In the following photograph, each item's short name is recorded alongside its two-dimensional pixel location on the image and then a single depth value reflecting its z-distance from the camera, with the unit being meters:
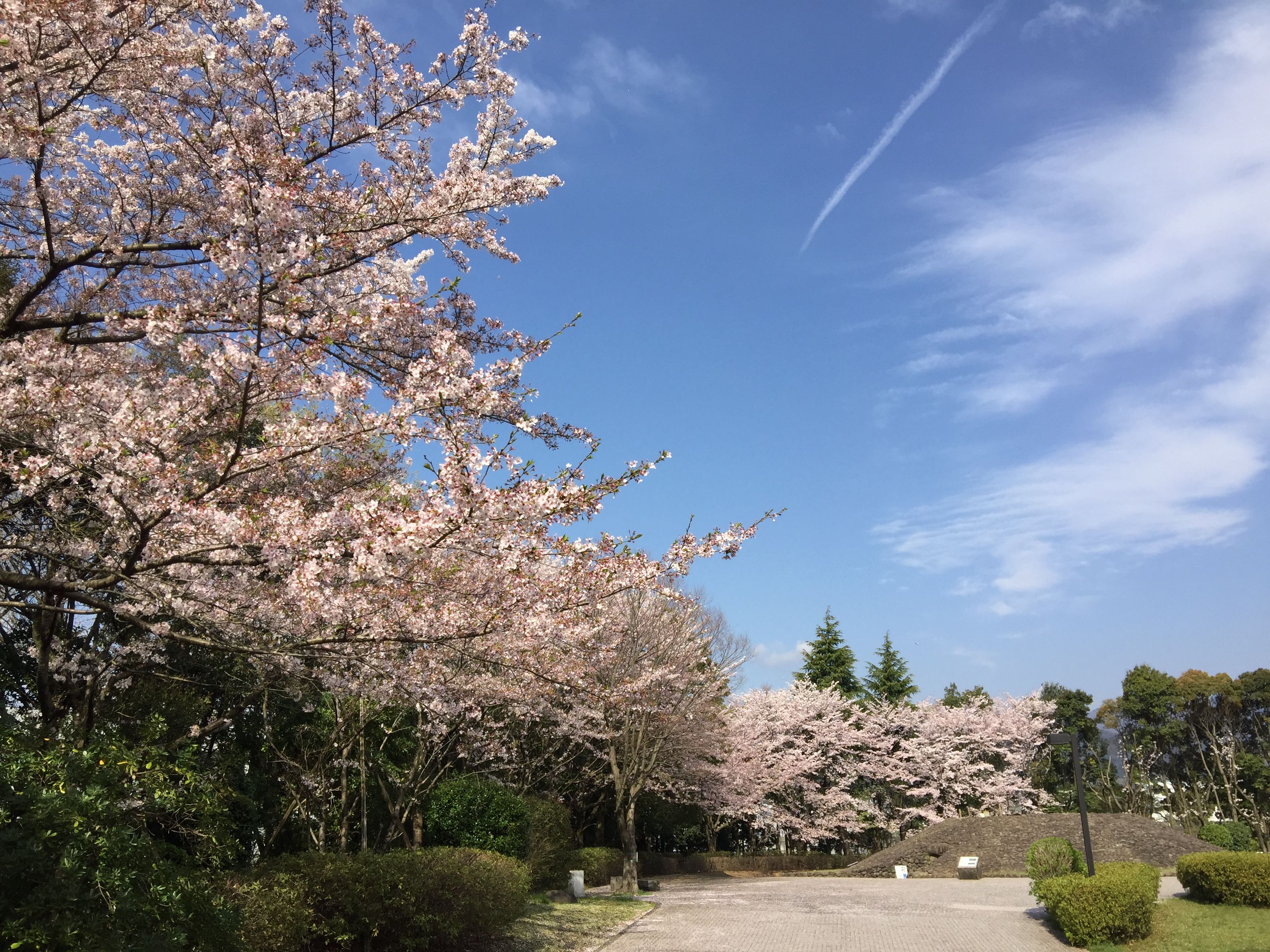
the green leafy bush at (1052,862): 14.52
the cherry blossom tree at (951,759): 33.12
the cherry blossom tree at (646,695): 16.98
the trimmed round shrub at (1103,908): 11.80
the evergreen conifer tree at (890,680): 38.75
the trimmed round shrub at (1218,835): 21.17
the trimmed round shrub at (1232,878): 13.82
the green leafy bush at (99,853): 3.72
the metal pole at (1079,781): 12.67
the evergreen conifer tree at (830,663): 37.72
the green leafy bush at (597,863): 18.58
